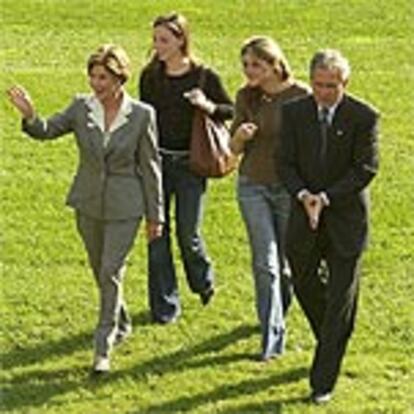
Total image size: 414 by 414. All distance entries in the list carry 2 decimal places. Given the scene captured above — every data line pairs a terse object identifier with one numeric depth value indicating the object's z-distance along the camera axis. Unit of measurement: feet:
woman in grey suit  48.16
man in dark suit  44.96
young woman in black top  52.11
